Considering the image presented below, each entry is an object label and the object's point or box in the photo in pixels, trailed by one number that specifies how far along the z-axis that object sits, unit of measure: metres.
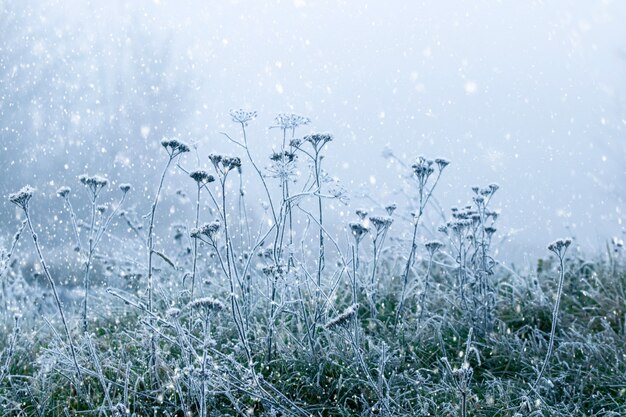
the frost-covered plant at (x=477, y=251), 4.42
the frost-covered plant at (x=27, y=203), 3.09
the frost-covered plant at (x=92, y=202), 3.85
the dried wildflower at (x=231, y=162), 3.18
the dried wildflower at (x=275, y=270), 3.68
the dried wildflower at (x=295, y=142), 3.73
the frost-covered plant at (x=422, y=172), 3.82
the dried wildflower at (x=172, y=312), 2.65
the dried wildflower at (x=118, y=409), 2.65
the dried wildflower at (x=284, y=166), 3.75
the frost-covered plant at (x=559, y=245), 2.97
